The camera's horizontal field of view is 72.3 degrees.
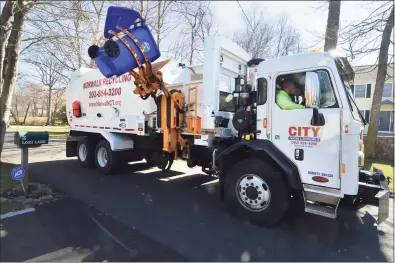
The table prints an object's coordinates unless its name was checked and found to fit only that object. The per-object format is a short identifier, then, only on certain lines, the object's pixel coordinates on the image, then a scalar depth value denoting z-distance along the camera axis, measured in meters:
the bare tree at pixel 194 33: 20.31
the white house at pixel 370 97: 23.03
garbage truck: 3.66
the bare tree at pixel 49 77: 10.76
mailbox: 5.11
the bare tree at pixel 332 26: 9.52
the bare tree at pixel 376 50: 9.30
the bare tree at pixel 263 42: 20.30
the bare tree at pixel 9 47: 6.49
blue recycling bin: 5.06
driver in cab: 4.01
